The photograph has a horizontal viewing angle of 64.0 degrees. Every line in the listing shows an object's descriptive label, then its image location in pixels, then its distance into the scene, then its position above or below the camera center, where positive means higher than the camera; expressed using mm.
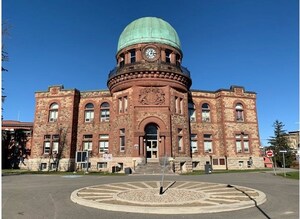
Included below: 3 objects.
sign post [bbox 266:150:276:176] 19578 +142
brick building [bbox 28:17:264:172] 25875 +4634
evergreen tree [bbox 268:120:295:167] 37719 +1746
